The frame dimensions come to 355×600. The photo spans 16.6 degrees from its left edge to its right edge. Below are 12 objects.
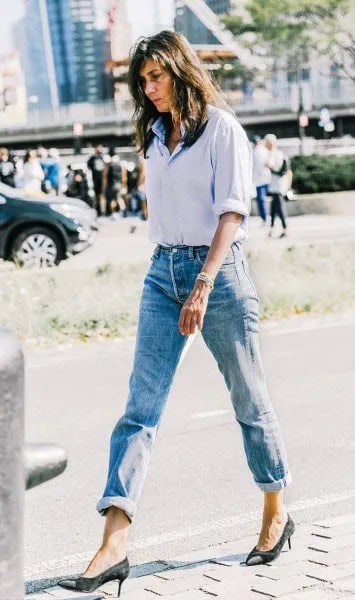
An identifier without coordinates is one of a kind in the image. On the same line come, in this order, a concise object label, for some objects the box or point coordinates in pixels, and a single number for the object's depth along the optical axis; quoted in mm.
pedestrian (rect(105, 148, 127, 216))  27891
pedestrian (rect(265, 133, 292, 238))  20562
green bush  31547
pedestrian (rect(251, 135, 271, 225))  20922
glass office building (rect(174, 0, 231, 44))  104000
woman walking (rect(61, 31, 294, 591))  3832
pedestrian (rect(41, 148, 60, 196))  27234
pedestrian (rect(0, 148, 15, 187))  26842
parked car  16828
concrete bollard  1942
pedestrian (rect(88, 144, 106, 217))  28391
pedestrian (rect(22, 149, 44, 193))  21562
